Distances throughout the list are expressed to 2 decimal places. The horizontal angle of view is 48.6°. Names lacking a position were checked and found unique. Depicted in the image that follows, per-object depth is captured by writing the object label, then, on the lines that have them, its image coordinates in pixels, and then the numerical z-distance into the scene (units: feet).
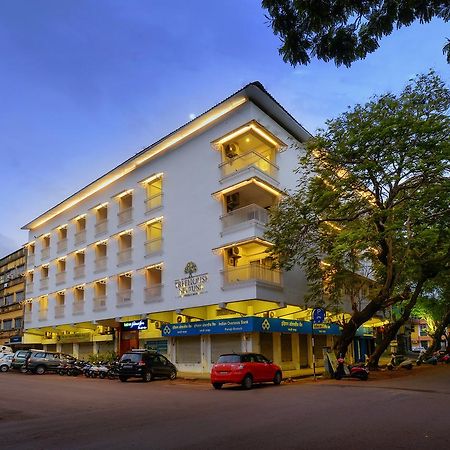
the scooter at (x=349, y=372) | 74.95
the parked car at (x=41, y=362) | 108.58
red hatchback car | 65.31
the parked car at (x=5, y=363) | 120.78
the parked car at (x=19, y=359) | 110.83
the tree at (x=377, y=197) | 68.85
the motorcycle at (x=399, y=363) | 104.28
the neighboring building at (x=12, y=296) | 170.81
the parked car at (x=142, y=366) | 82.64
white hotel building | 88.69
